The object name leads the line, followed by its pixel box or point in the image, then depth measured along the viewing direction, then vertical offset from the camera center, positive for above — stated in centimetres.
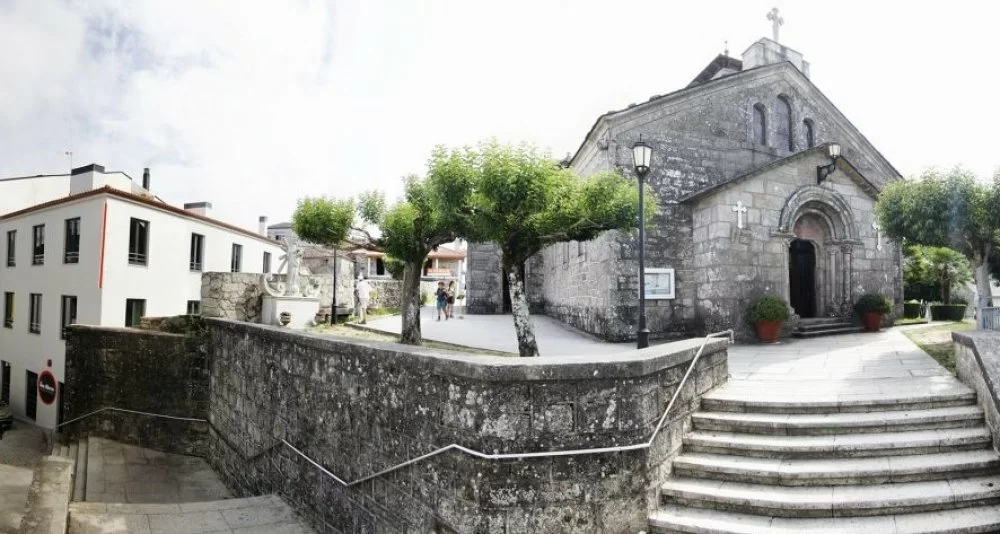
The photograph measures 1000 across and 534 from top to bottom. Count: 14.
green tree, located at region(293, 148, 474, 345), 907 +150
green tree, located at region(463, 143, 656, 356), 862 +141
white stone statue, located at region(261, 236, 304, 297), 1572 +26
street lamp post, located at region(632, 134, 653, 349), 951 +216
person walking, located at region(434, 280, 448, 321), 1972 -32
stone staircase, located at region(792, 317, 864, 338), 1339 -84
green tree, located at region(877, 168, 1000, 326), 1003 +160
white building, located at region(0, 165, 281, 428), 1915 +79
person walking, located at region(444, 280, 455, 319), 2055 -75
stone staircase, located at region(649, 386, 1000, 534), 446 -158
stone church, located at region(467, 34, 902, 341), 1329 +200
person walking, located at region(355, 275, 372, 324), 1923 -29
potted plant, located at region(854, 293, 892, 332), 1398 -35
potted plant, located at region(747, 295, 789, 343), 1234 -53
